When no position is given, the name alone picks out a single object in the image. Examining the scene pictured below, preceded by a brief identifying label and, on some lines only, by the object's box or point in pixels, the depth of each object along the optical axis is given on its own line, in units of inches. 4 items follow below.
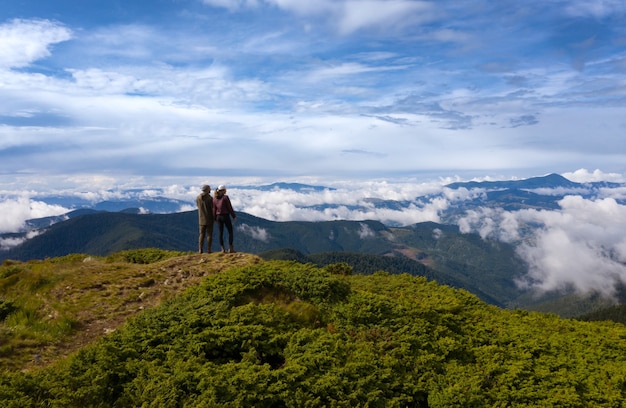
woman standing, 777.6
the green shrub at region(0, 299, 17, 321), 501.5
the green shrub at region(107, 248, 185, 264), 870.4
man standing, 787.9
